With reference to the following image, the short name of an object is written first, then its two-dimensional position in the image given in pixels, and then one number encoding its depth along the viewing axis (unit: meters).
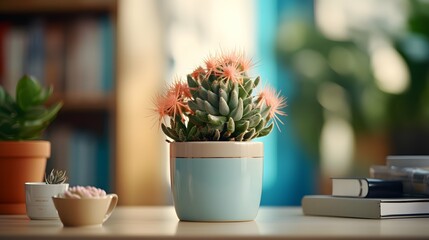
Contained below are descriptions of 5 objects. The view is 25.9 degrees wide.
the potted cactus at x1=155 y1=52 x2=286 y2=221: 1.14
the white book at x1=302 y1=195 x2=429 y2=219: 1.19
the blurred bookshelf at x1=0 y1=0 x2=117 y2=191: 2.60
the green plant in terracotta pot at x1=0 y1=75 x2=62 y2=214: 1.31
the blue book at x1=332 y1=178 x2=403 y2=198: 1.25
